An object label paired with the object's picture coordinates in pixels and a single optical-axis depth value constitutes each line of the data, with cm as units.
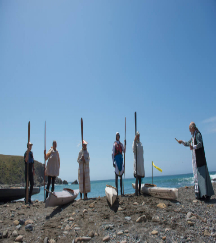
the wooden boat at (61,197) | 648
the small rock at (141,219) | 488
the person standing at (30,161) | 843
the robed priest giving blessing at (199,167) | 673
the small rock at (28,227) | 520
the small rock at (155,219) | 483
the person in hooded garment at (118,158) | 800
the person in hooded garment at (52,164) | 844
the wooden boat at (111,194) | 607
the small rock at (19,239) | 467
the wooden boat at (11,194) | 948
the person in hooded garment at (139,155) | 799
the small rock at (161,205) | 586
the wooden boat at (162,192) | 671
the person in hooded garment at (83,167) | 842
